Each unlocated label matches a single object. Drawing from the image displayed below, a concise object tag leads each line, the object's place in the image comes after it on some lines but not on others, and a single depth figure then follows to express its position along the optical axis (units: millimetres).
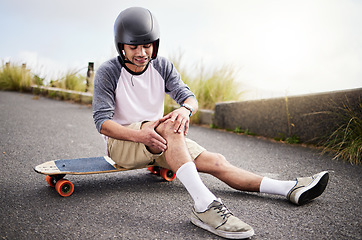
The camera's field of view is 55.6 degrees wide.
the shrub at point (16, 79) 11266
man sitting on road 2393
